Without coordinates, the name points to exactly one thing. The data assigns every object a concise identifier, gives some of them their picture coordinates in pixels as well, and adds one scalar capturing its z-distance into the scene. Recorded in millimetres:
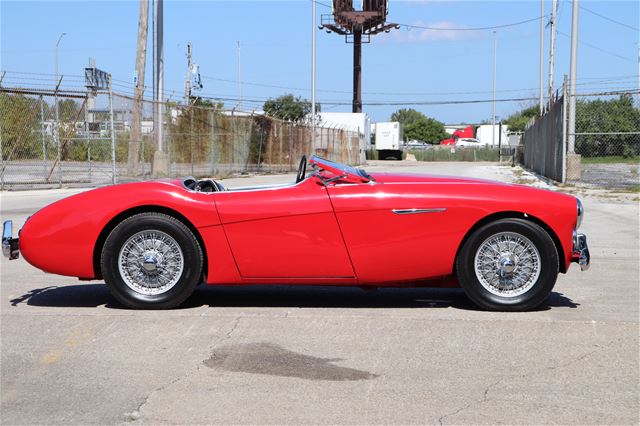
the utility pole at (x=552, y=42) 38781
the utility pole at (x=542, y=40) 40950
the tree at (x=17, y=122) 20656
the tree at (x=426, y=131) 150000
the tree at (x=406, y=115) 176325
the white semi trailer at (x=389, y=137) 72000
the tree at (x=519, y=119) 112138
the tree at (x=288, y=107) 87875
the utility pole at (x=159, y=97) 24194
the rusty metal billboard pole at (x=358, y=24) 67312
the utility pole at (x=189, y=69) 63884
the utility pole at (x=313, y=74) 41075
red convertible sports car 5551
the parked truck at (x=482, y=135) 101025
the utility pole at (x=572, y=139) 20953
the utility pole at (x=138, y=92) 22570
